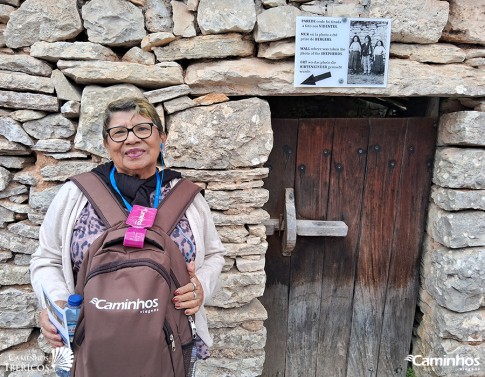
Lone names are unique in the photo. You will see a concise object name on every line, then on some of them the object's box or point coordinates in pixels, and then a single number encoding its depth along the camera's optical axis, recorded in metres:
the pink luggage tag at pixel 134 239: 1.03
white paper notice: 1.63
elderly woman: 1.13
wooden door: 1.99
